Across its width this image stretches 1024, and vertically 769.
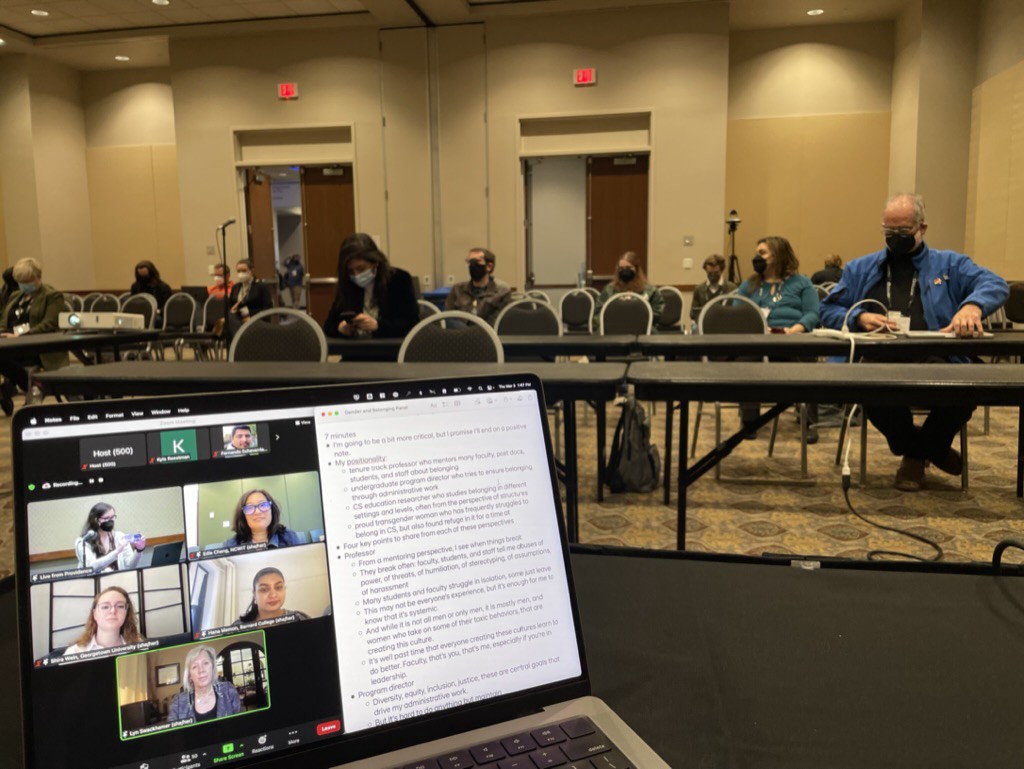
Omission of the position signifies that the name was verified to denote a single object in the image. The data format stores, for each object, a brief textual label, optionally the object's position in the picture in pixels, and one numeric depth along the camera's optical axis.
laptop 0.48
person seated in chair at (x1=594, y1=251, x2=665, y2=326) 5.94
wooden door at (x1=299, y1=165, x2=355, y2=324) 8.99
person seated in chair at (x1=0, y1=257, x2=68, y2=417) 5.18
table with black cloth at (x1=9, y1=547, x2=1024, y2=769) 0.54
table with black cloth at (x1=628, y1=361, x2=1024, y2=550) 2.00
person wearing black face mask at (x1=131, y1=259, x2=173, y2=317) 8.45
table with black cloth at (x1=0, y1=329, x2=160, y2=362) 3.60
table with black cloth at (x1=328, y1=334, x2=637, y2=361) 3.64
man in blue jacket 3.20
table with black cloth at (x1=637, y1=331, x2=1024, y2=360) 3.06
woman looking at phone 3.77
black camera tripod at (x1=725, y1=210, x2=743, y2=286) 8.45
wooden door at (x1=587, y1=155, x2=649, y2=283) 8.52
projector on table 4.58
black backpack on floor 3.33
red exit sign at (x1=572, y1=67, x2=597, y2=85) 8.20
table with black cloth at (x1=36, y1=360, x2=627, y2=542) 2.21
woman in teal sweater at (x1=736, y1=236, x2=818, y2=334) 4.54
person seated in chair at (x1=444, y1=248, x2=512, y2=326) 5.32
